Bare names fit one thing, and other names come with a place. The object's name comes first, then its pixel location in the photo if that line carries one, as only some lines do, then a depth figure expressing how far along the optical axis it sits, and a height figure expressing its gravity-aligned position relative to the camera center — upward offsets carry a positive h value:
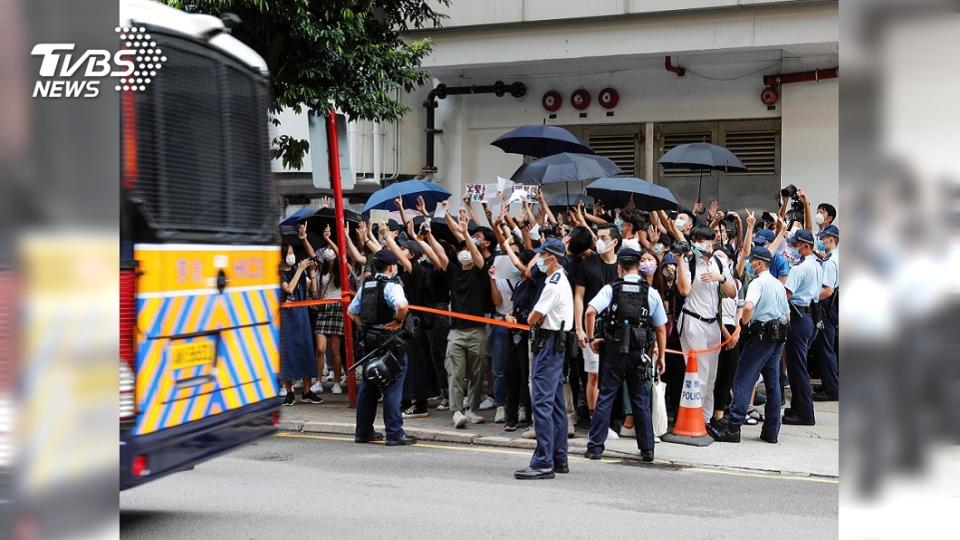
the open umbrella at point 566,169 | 11.68 +1.04
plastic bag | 9.11 -1.42
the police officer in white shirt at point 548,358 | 7.89 -0.84
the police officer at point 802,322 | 10.23 -0.69
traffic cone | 9.48 -1.55
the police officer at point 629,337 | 8.42 -0.71
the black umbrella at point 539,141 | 12.84 +1.51
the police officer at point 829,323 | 10.81 -0.77
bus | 4.66 +0.02
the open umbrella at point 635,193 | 11.01 +0.71
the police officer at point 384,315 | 9.03 -0.57
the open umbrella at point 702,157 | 12.95 +1.31
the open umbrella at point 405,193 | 11.98 +0.76
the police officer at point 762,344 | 9.29 -0.84
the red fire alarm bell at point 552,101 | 19.20 +3.00
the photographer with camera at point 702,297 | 9.55 -0.41
